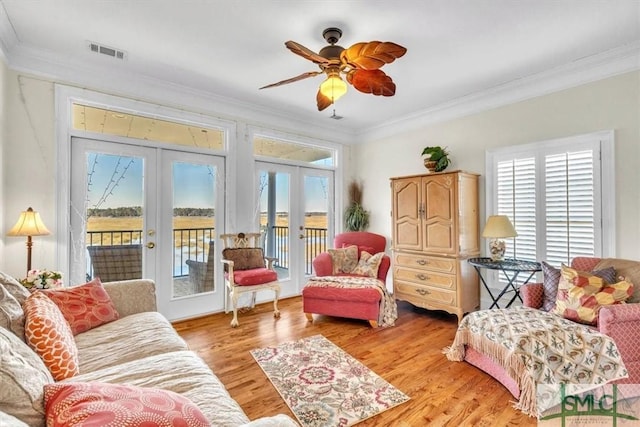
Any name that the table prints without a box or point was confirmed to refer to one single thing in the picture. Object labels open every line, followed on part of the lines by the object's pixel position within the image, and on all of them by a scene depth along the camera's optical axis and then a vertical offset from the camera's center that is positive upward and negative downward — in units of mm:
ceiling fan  2020 +1089
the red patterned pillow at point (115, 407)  807 -543
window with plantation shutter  2912 +213
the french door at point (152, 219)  3180 -26
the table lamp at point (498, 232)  3154 -166
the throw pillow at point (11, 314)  1439 -467
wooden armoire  3494 -308
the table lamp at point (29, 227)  2515 -79
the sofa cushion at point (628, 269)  2305 -429
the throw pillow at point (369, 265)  3797 -614
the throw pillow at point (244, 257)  3801 -510
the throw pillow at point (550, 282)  2430 -564
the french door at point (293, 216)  4465 +10
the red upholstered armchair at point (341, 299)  3338 -924
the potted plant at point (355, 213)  5090 +59
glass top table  3022 -513
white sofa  929 -740
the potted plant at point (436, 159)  3992 +747
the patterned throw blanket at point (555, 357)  1990 -937
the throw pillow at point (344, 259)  3967 -559
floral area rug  1942 -1237
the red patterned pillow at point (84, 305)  2023 -608
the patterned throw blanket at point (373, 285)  3425 -786
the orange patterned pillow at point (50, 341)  1402 -589
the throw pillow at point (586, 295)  2227 -596
